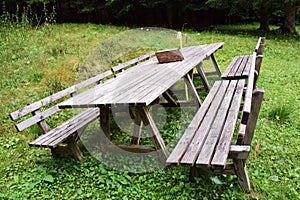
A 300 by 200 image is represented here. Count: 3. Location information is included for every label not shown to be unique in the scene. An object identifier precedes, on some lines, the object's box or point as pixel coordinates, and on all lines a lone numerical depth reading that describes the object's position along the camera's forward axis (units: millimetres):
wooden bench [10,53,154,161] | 3171
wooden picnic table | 2909
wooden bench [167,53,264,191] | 2299
